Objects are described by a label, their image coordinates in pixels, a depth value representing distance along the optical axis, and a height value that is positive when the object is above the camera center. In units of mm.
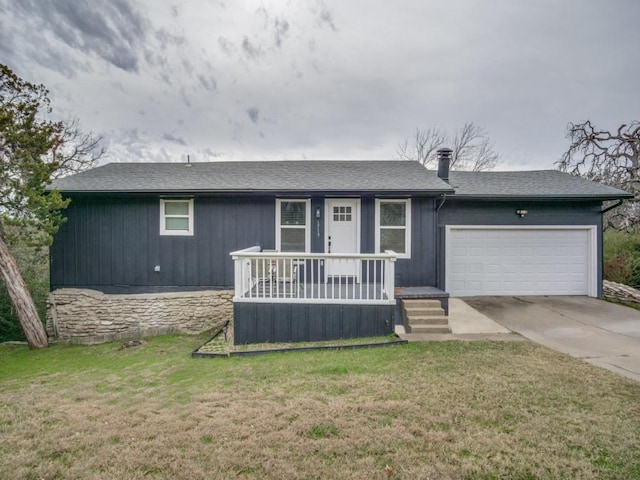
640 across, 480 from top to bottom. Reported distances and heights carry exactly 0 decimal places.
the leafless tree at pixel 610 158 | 11539 +3239
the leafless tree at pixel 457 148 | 19172 +5823
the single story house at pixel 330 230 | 7246 +200
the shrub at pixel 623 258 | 8414 -591
